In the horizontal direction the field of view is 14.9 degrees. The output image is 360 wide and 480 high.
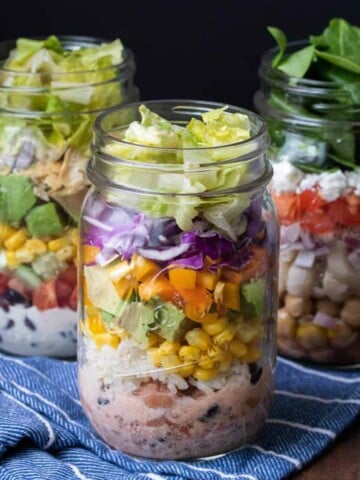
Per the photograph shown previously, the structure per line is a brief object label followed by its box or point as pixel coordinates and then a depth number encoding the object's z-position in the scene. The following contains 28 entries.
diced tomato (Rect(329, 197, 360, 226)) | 0.65
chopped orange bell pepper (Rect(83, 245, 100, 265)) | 0.57
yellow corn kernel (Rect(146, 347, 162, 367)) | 0.56
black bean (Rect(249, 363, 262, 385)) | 0.59
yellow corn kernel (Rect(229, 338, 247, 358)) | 0.57
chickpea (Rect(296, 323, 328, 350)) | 0.67
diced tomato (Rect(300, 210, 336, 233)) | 0.65
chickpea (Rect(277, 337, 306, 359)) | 0.68
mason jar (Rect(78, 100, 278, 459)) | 0.55
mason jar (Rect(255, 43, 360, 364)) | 0.65
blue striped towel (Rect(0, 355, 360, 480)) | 0.58
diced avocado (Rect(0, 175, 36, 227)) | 0.65
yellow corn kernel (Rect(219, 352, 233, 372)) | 0.57
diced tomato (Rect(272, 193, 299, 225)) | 0.65
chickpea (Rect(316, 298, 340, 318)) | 0.66
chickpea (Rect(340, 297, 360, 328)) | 0.66
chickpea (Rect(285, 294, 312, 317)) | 0.66
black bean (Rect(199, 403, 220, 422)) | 0.57
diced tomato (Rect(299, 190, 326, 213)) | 0.65
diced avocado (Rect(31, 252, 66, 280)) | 0.66
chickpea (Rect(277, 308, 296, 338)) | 0.67
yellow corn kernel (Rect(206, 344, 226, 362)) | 0.56
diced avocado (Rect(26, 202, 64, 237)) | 0.65
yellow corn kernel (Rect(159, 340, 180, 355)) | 0.56
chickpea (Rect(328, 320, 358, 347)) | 0.67
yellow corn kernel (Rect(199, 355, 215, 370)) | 0.57
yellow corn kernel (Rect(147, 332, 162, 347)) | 0.56
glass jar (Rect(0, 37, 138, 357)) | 0.65
